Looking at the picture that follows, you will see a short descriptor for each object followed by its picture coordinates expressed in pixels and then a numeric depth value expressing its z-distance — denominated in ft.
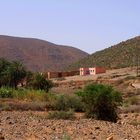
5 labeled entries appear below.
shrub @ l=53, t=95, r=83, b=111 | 115.65
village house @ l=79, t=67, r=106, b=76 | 354.37
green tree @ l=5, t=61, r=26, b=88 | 206.28
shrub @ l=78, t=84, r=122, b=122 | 95.09
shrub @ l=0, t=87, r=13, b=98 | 155.38
